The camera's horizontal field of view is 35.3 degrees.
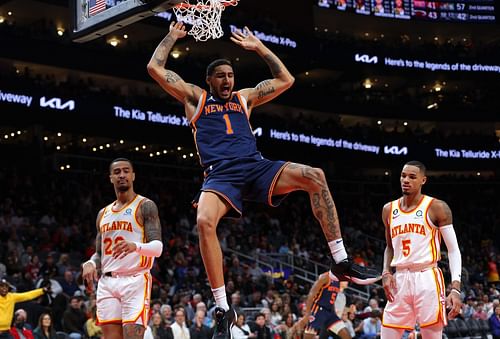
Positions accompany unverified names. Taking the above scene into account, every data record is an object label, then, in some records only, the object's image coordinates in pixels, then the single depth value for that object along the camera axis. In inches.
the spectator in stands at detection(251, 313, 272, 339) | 574.6
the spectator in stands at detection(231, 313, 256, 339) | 554.8
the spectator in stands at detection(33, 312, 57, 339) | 490.6
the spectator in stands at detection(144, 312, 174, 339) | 530.1
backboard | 299.7
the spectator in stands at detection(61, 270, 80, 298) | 607.8
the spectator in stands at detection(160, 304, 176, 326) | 557.9
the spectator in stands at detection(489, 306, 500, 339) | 622.8
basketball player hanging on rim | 249.9
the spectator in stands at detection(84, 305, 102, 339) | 524.7
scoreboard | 1366.9
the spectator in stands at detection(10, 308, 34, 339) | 476.3
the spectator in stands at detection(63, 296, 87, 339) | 538.0
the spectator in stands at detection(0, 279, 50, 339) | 468.1
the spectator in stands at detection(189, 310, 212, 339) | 553.0
